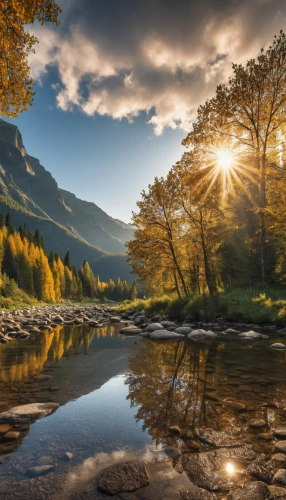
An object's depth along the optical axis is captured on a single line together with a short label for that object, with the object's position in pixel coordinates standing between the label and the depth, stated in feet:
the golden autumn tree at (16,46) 24.58
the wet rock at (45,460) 10.41
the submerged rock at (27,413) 13.96
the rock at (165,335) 41.65
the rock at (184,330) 44.19
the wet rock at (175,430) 12.75
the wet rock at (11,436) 12.30
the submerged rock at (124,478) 8.96
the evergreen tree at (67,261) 329.56
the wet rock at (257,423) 13.14
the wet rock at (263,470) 9.28
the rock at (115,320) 76.97
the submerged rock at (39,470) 9.68
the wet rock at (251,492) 8.26
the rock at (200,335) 40.14
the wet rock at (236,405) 15.26
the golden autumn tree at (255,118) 46.26
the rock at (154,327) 50.14
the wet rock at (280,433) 12.10
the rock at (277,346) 30.43
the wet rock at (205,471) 8.98
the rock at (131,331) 50.38
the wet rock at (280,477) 9.01
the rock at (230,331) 42.96
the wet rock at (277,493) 8.28
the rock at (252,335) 37.50
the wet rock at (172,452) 10.96
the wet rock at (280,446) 10.97
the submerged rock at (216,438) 11.62
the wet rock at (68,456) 10.71
